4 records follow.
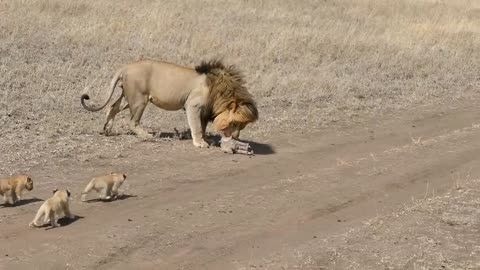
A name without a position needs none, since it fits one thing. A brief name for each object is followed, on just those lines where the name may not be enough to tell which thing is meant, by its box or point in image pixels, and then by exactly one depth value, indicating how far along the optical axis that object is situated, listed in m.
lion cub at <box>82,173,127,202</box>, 15.99
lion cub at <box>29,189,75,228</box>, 14.33
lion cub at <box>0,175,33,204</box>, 15.47
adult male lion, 21.62
